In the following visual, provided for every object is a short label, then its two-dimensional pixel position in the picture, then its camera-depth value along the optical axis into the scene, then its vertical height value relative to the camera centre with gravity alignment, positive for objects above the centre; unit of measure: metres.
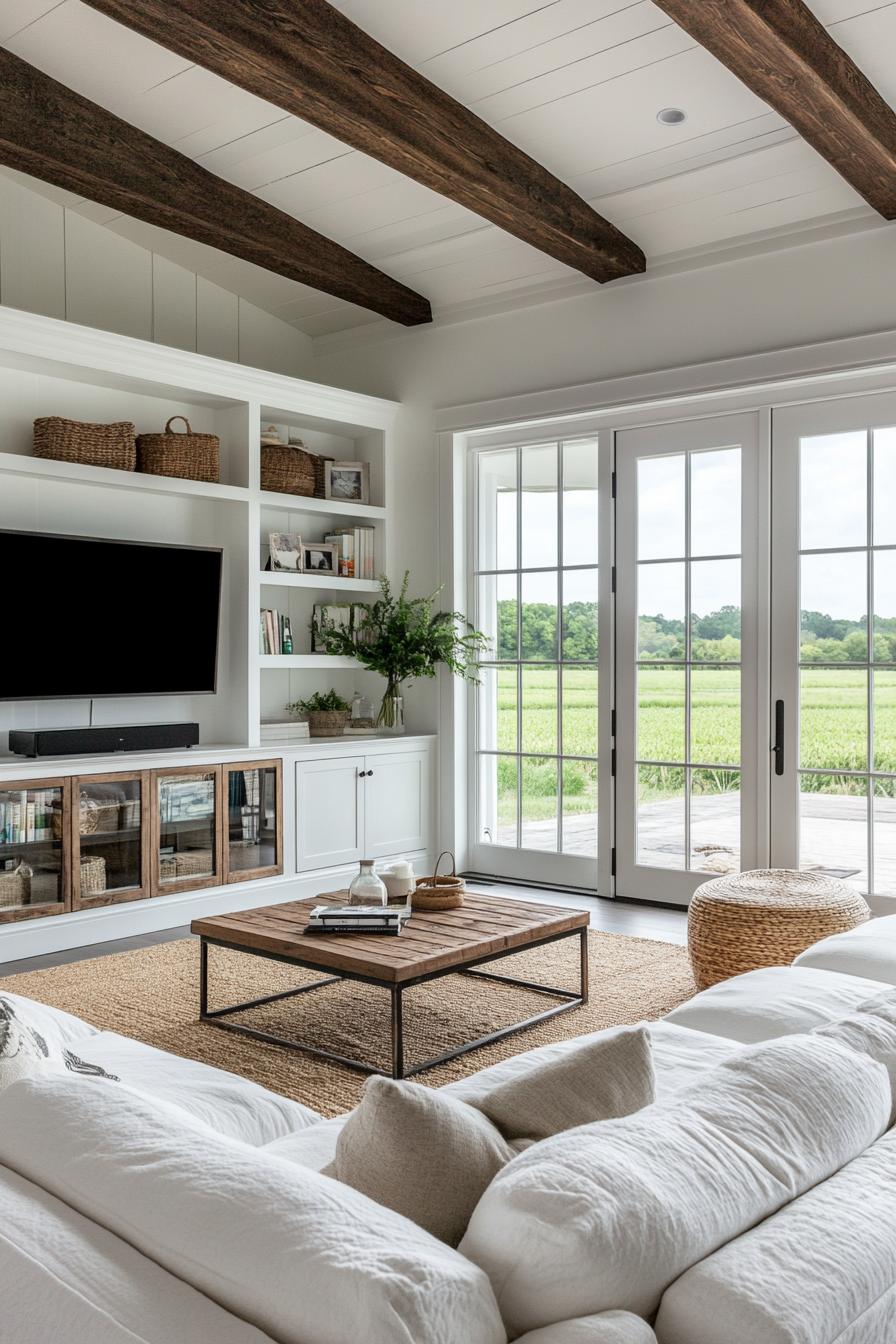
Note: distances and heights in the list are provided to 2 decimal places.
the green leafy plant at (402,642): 5.57 +0.15
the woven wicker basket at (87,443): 4.65 +0.96
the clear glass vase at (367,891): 3.49 -0.68
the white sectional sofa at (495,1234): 0.89 -0.49
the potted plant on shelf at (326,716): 5.71 -0.23
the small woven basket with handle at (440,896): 3.59 -0.72
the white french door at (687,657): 4.84 +0.07
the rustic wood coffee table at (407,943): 2.98 -0.76
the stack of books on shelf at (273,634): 5.48 +0.18
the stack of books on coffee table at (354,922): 3.26 -0.73
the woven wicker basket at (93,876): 4.47 -0.82
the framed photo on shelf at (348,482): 5.89 +1.00
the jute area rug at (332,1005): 3.18 -1.09
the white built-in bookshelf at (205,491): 4.71 +0.82
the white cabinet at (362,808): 5.28 -0.67
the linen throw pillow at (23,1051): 1.52 -0.53
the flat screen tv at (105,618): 4.49 +0.23
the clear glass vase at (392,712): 5.76 -0.21
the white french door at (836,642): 4.48 +0.13
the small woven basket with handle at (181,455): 4.98 +0.96
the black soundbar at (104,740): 4.42 -0.28
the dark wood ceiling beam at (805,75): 3.08 +1.77
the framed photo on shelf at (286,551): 5.56 +0.60
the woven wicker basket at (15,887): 4.24 -0.82
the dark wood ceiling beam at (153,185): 4.24 +2.01
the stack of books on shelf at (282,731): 5.44 -0.29
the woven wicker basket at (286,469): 5.52 +1.00
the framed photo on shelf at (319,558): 5.73 +0.58
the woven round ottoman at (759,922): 3.54 -0.79
